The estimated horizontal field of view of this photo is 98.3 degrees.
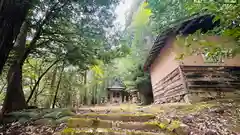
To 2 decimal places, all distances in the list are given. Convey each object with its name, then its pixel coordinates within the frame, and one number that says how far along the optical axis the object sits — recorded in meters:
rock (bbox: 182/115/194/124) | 1.94
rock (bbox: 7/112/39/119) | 2.56
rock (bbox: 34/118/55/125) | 2.26
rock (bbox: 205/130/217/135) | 1.56
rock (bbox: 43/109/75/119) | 2.42
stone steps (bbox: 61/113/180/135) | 1.80
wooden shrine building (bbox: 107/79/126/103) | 11.74
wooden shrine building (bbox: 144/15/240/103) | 3.38
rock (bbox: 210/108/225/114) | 2.22
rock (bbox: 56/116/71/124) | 2.24
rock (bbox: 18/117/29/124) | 2.40
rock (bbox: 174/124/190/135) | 1.64
